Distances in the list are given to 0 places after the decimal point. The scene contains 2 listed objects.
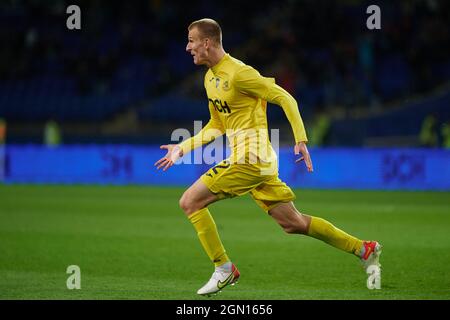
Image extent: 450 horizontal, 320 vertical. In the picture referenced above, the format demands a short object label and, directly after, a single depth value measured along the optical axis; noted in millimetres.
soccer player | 14445
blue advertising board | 42594
